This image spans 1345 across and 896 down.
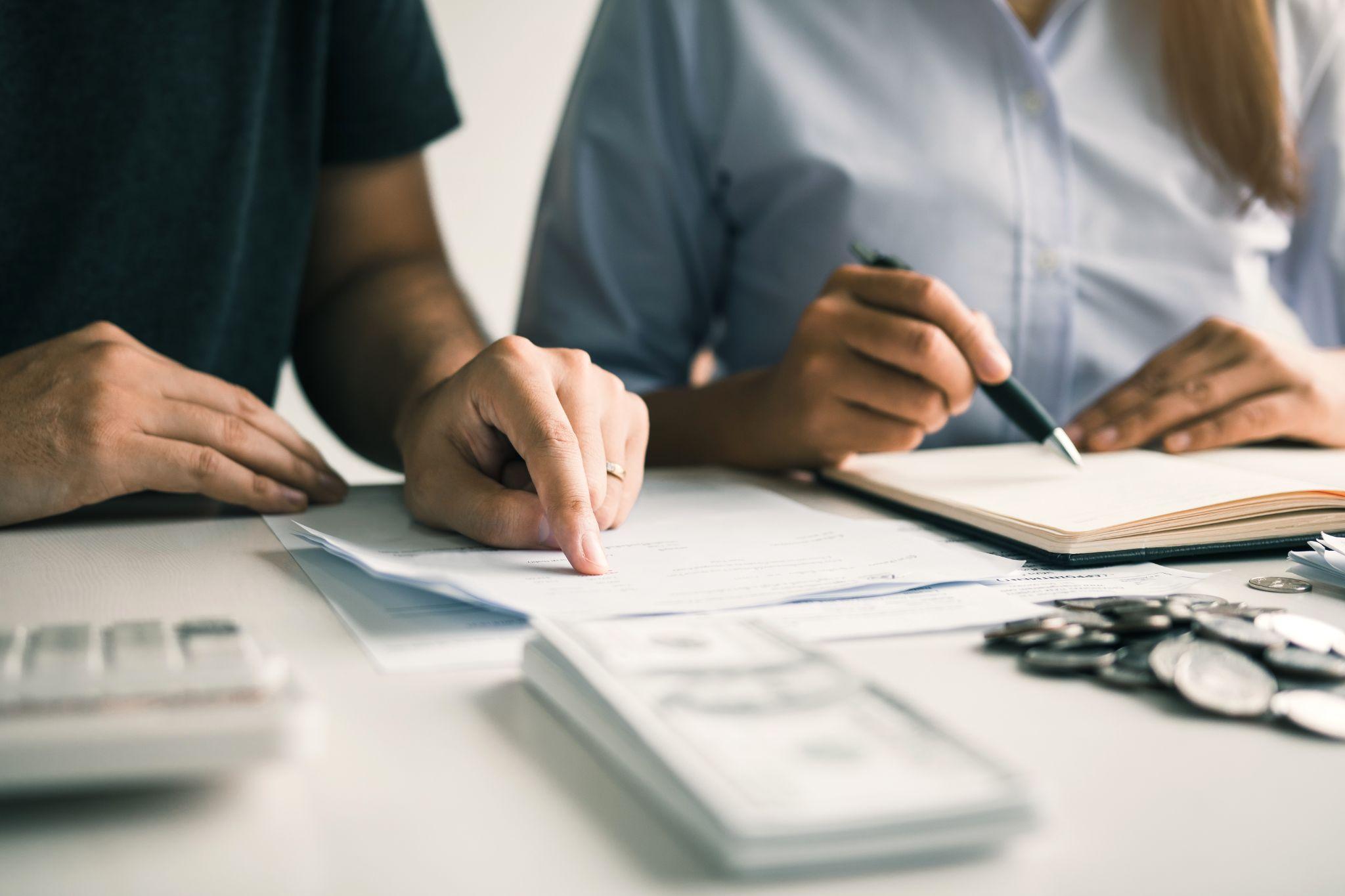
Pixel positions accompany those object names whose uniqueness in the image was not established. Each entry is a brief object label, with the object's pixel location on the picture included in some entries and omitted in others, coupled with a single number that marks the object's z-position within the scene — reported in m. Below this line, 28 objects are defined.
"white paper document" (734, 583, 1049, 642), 0.49
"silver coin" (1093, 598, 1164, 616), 0.47
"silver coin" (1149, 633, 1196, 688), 0.42
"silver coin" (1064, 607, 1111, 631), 0.47
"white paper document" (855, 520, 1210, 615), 0.56
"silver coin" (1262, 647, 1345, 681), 0.42
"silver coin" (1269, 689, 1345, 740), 0.39
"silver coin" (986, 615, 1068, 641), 0.47
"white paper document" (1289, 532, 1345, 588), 0.58
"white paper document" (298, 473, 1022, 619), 0.51
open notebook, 0.62
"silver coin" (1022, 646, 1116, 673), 0.44
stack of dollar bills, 0.28
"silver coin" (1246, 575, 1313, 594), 0.58
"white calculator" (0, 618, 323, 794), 0.29
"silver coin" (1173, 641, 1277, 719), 0.40
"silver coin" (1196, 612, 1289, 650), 0.44
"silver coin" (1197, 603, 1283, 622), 0.48
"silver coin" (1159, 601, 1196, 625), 0.46
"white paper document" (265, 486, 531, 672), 0.45
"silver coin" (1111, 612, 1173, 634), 0.46
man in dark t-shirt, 0.65
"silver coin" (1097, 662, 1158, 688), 0.43
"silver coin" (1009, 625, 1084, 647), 0.46
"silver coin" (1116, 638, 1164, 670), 0.44
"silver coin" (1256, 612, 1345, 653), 0.46
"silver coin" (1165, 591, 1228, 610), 0.50
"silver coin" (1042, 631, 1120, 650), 0.45
